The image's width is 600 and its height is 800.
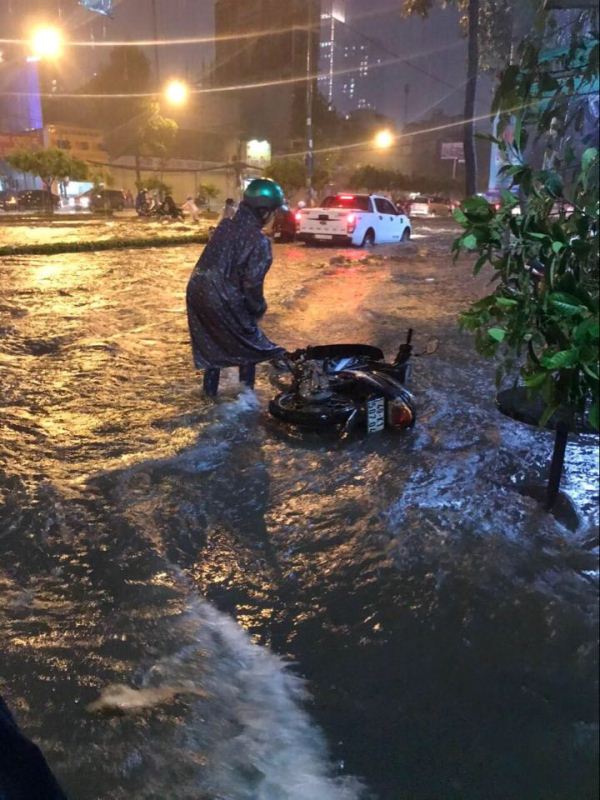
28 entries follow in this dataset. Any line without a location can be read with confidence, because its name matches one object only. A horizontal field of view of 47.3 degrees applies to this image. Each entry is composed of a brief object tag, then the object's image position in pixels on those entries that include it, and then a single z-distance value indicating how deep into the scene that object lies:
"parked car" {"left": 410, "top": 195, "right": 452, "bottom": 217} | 44.81
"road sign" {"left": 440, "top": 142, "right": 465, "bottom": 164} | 62.25
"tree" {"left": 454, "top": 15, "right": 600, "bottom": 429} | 1.80
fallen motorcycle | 5.38
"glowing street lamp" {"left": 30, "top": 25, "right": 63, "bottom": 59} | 18.77
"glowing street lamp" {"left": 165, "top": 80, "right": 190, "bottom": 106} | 34.56
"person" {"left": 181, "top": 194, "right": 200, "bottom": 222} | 30.53
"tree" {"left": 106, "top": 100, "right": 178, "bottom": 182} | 42.22
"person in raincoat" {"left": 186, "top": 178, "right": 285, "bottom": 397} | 5.91
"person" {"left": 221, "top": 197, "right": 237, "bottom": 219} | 19.34
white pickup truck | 20.17
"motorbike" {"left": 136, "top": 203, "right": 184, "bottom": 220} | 32.16
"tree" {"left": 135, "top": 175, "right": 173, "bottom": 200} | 34.94
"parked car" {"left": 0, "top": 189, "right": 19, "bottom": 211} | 36.06
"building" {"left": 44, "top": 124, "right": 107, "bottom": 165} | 46.03
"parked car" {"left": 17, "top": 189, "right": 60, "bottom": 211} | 36.78
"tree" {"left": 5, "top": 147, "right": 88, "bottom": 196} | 33.53
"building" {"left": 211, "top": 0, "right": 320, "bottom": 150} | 53.25
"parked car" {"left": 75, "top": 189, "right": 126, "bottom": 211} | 40.28
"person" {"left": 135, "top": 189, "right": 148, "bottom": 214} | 33.50
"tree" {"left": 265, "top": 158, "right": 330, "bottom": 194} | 35.69
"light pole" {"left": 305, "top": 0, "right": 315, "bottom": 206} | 31.97
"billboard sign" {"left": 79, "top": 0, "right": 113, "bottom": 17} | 19.81
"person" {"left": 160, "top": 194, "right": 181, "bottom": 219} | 32.06
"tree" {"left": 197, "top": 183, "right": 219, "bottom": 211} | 39.47
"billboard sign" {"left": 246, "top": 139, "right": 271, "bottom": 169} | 49.34
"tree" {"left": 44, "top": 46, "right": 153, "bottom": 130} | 47.19
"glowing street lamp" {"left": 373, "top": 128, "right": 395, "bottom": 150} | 53.78
